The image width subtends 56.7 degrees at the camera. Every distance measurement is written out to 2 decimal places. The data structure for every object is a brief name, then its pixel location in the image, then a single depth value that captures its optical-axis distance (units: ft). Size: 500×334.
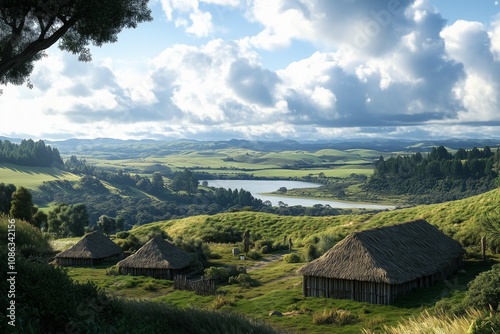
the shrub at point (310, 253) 141.49
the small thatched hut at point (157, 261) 127.13
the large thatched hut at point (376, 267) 89.35
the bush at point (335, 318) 75.15
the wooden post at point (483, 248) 117.08
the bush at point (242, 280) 112.78
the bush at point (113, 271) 131.75
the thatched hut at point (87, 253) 150.10
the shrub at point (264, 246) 174.09
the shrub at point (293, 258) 144.36
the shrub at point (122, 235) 198.70
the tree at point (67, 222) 266.77
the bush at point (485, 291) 62.59
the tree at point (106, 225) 262.67
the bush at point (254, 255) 160.76
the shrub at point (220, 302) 89.51
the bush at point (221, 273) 119.65
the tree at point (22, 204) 162.26
